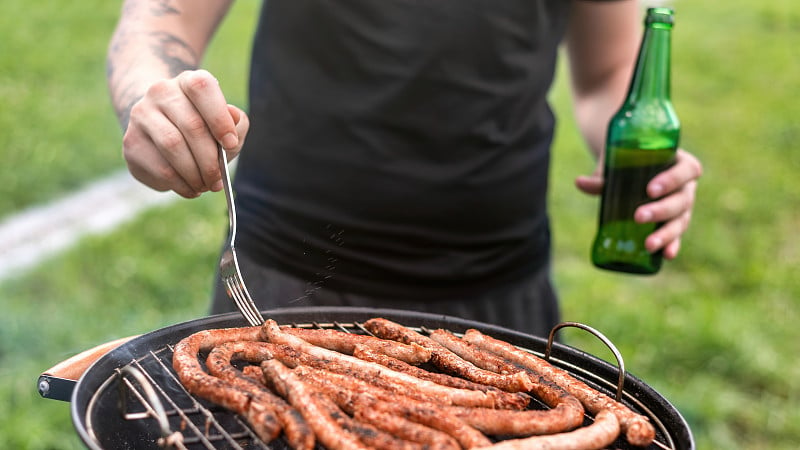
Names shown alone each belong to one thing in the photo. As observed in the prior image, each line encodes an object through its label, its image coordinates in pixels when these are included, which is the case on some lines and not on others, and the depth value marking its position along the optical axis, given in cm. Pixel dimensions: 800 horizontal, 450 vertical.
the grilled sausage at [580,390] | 80
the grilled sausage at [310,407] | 77
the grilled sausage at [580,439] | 77
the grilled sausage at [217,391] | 78
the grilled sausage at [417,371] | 84
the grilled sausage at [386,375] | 82
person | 105
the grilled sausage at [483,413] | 80
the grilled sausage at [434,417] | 78
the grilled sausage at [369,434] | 77
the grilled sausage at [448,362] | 85
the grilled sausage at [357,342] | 87
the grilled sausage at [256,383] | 77
